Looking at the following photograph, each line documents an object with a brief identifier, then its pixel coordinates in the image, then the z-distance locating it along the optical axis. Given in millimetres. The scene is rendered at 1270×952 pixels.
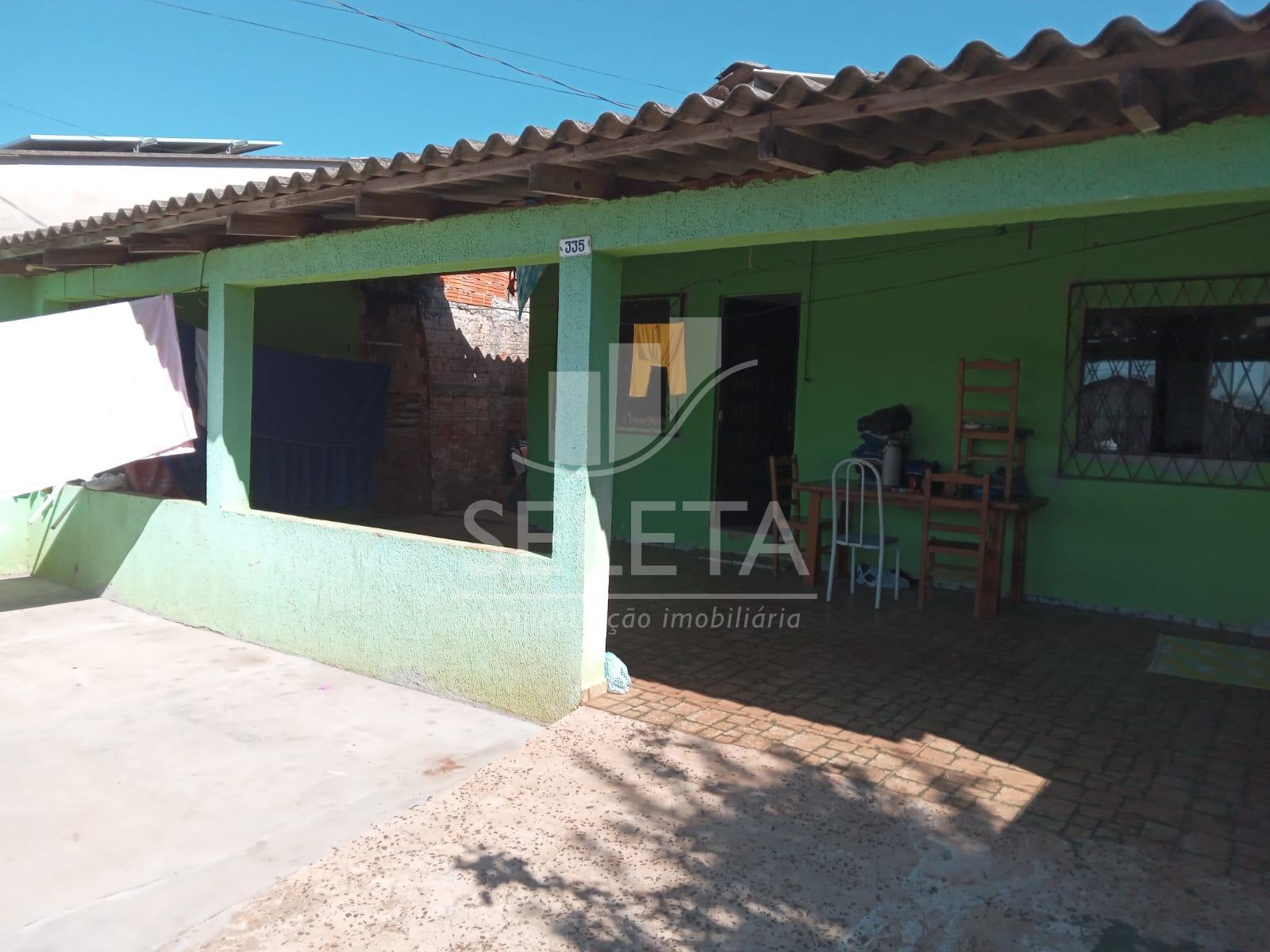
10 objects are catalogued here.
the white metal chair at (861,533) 6320
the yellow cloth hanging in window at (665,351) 8125
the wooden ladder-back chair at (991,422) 6215
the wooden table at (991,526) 6105
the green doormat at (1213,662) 4883
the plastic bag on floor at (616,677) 4566
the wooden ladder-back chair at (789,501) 7020
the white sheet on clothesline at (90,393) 5605
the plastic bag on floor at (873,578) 7051
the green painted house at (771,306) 2975
